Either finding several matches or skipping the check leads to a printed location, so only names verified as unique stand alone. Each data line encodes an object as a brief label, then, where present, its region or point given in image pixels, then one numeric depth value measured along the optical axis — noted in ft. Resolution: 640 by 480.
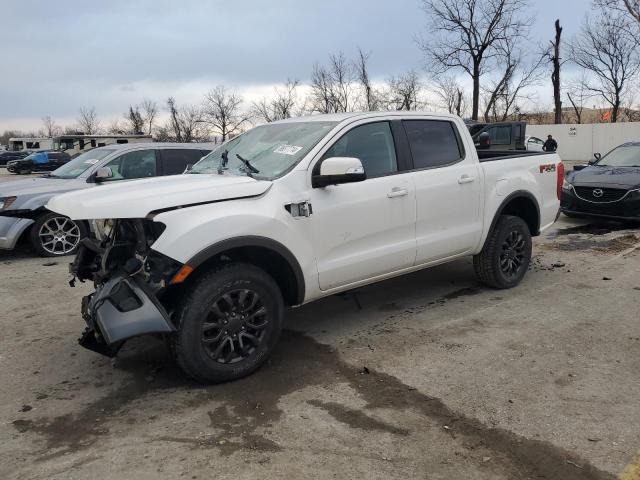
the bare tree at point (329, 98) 131.75
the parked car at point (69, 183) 25.71
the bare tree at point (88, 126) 247.66
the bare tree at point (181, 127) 168.08
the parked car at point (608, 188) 29.66
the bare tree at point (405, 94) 122.05
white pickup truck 11.55
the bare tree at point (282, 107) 146.33
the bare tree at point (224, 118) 161.27
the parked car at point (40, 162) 112.06
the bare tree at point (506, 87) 112.47
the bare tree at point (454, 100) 135.85
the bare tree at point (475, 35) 99.96
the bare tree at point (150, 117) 209.67
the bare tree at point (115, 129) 212.43
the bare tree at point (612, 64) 126.93
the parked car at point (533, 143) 68.51
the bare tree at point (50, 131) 342.93
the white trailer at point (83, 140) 105.40
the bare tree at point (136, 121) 198.42
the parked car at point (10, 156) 153.07
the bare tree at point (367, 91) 125.39
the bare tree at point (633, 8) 89.76
